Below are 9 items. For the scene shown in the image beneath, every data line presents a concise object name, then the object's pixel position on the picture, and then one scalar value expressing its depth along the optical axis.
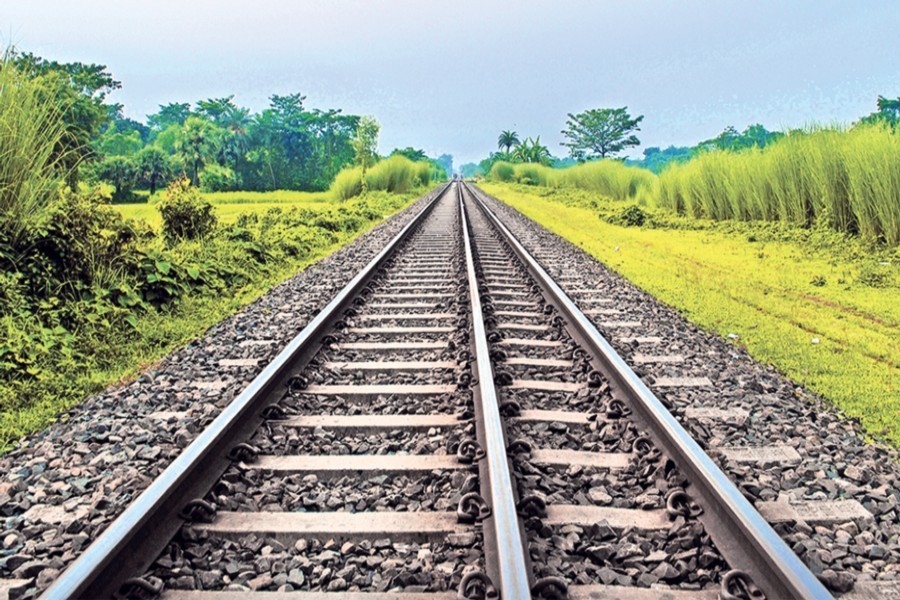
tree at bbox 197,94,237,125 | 94.38
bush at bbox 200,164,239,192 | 62.17
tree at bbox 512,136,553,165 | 74.38
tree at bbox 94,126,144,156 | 65.88
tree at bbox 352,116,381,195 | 46.77
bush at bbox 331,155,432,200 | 29.56
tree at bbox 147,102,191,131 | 103.48
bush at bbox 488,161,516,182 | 66.19
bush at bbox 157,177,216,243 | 9.52
